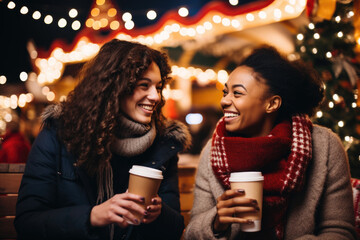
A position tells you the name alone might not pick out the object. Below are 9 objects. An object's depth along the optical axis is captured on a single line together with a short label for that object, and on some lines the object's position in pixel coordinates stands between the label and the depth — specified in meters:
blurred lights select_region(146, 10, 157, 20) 4.82
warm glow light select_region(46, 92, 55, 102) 12.03
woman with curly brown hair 1.79
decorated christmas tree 3.74
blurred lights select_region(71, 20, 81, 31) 4.73
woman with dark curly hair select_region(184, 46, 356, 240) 1.84
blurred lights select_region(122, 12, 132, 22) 4.92
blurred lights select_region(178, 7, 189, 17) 5.10
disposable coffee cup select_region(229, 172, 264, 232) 1.48
